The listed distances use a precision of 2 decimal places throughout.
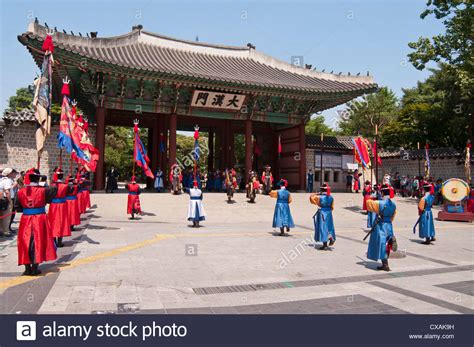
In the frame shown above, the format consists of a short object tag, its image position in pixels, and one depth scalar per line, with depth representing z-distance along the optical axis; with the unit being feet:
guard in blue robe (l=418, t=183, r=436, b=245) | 33.14
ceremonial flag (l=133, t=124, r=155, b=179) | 43.65
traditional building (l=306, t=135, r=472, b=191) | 78.02
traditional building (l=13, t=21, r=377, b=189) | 58.65
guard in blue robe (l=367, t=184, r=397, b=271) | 22.50
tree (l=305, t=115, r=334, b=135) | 166.91
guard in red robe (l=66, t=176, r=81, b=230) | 30.42
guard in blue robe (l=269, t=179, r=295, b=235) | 33.70
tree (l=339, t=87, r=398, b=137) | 147.02
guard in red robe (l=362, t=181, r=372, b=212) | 44.88
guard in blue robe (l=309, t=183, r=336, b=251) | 28.84
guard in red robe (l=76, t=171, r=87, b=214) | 37.21
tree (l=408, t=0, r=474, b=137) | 61.36
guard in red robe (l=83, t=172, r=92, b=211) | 41.06
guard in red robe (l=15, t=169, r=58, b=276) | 19.35
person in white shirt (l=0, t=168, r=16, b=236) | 31.46
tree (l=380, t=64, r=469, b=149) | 77.20
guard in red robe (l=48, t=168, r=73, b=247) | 26.07
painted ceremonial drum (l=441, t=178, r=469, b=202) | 45.62
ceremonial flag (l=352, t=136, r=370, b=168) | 55.52
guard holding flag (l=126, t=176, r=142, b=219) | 41.60
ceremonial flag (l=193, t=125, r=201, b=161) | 42.33
